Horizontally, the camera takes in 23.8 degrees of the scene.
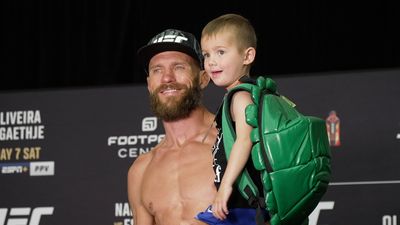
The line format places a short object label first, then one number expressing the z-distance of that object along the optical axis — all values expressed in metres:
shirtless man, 2.64
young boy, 2.20
